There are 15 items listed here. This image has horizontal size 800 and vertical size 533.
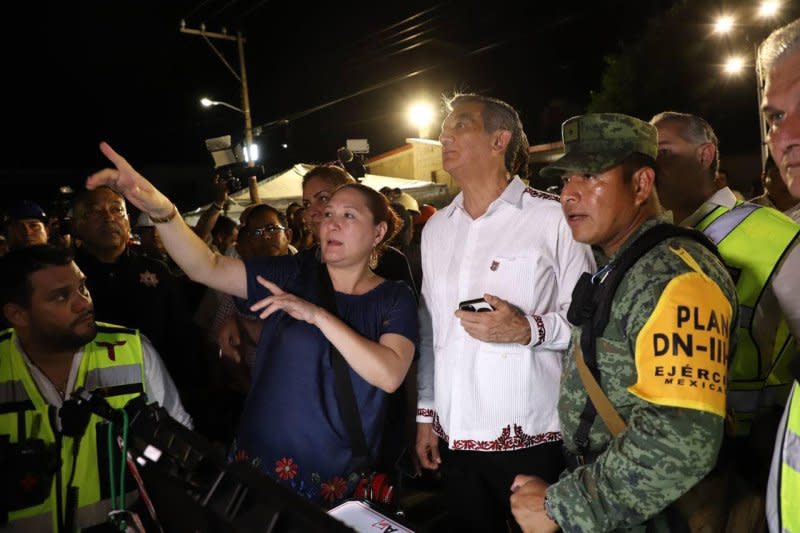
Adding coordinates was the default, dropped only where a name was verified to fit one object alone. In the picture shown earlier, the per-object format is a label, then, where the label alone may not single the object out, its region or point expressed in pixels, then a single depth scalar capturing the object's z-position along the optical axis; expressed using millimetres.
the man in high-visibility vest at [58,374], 2057
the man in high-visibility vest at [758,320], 1953
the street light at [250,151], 19891
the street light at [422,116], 22875
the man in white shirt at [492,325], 2438
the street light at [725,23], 12669
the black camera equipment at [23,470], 1850
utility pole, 19719
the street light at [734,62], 17444
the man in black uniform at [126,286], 3664
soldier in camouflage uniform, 1408
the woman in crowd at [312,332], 2119
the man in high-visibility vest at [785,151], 1267
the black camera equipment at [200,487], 938
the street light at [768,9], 11352
